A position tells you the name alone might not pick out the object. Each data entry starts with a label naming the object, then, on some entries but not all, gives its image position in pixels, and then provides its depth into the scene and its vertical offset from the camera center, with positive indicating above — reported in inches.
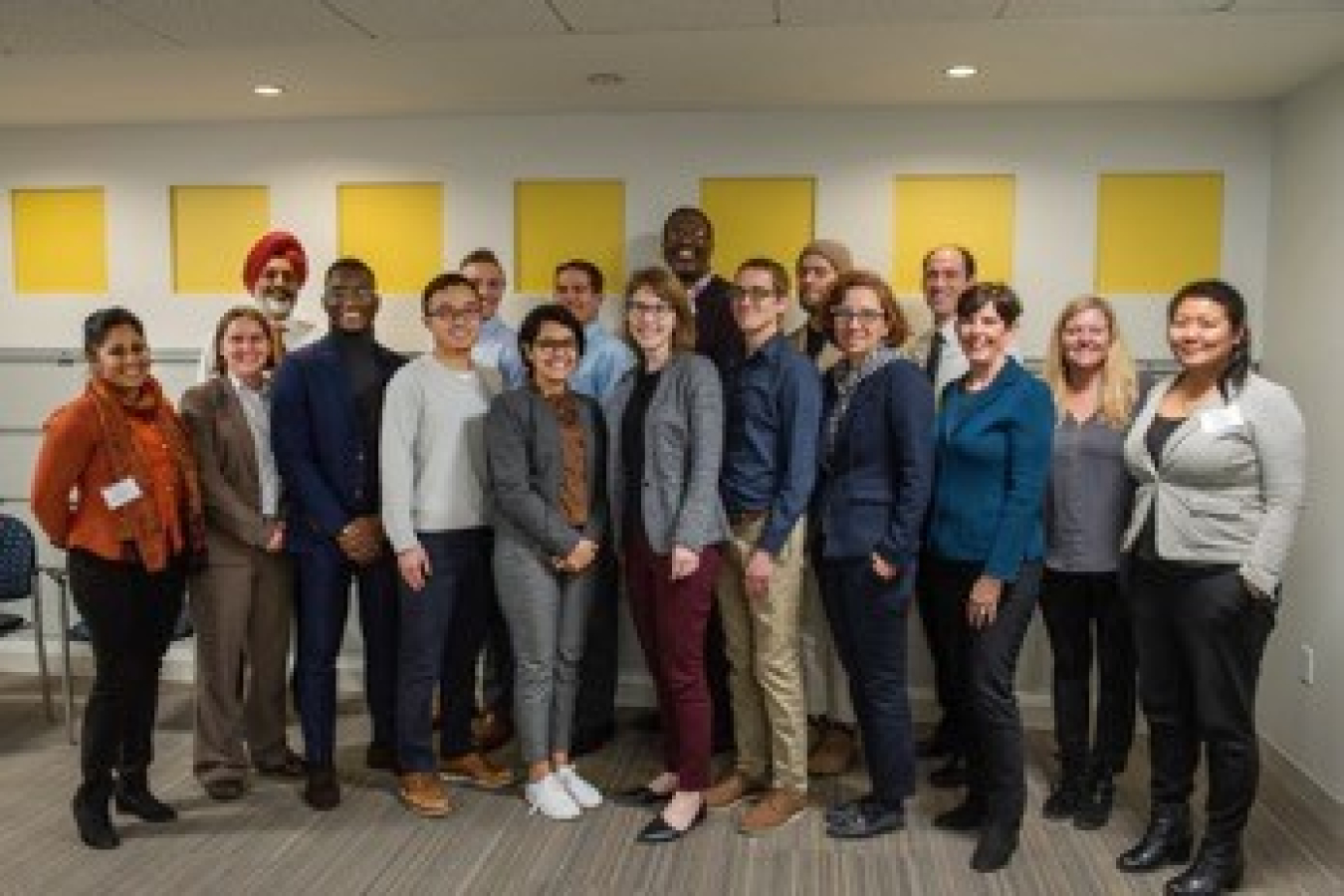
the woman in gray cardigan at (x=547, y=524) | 124.3 -20.1
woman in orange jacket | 118.4 -19.3
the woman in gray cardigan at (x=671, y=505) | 120.3 -17.2
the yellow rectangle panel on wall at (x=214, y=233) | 185.5 +18.9
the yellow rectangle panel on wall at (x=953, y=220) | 171.6 +20.5
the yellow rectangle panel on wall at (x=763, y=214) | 174.4 +21.5
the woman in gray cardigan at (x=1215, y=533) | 106.3 -17.7
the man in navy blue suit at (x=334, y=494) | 128.6 -17.5
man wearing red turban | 154.7 +9.7
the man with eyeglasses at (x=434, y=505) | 126.1 -18.4
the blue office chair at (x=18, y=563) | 159.6 -32.2
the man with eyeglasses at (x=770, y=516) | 120.6 -18.5
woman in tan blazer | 131.3 -24.9
